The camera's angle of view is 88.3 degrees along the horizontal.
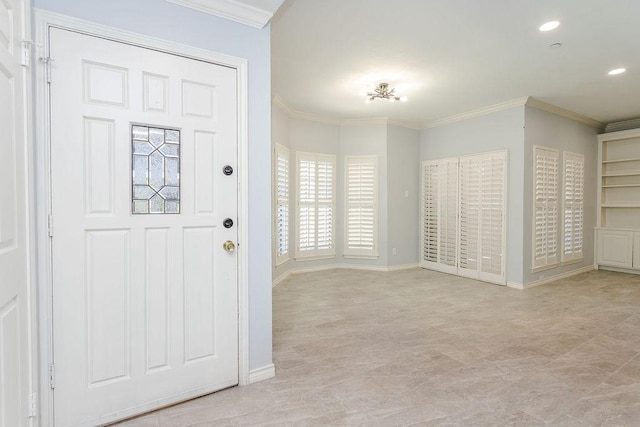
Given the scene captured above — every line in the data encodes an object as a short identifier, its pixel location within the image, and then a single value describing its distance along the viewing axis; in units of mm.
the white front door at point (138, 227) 1726
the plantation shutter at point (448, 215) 5676
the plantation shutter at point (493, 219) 4984
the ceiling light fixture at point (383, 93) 4289
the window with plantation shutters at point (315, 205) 5695
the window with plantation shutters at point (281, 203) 4977
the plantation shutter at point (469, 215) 5336
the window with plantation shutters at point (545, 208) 4926
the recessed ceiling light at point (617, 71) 3711
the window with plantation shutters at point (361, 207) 6047
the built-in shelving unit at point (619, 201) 5715
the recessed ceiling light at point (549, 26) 2771
